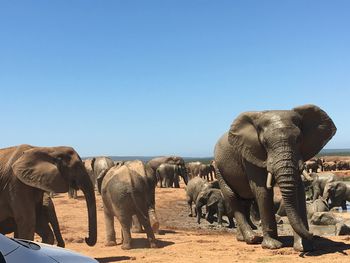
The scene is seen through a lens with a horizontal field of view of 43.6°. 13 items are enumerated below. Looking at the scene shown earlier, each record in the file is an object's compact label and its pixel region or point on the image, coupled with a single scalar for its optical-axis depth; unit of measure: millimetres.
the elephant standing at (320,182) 24156
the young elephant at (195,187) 19044
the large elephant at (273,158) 7926
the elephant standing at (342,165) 60569
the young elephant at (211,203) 16344
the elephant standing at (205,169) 45241
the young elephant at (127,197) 10070
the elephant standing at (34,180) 7535
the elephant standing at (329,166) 60641
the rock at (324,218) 14391
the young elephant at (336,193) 21969
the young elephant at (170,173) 37000
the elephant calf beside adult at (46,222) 8586
